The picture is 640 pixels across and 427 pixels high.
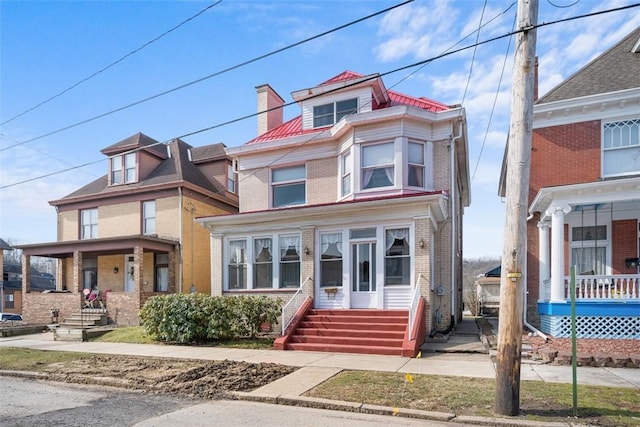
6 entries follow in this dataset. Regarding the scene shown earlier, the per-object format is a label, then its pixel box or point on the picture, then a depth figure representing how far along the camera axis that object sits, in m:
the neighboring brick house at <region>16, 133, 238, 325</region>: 19.52
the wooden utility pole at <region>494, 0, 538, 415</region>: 5.82
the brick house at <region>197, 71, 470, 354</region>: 12.95
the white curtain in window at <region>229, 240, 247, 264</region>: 15.91
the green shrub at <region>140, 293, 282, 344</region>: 12.98
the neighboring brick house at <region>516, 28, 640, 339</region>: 11.84
